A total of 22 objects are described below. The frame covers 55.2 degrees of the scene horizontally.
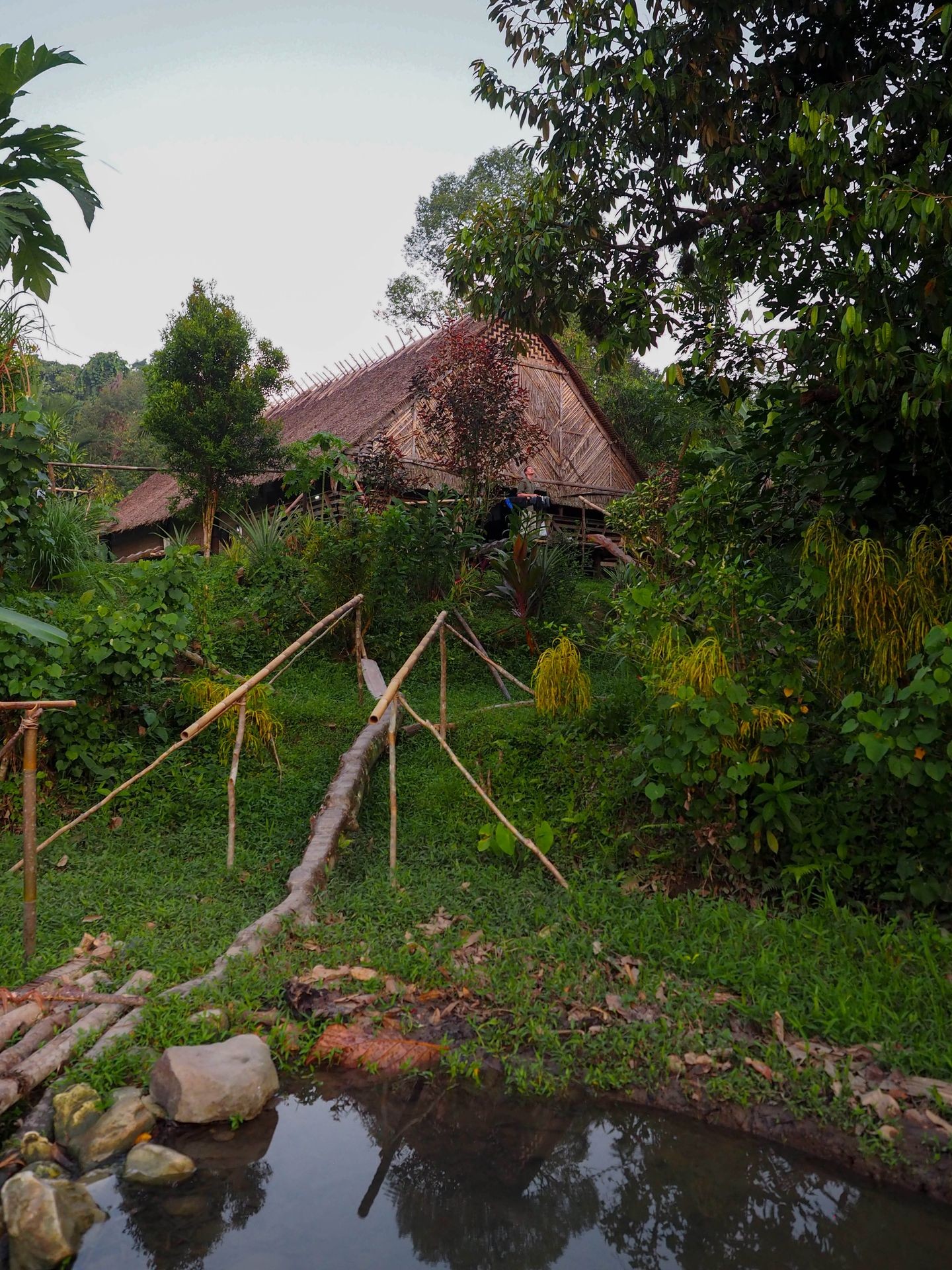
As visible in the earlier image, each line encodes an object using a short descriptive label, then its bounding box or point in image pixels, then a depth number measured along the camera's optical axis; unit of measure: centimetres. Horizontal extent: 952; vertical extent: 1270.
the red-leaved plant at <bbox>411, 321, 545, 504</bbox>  1100
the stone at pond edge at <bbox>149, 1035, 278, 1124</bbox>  305
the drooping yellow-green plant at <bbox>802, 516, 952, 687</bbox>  413
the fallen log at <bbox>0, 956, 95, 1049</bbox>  345
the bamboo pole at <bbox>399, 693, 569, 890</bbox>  462
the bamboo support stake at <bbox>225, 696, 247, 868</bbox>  495
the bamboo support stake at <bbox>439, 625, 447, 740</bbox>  625
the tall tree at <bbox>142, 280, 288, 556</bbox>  1262
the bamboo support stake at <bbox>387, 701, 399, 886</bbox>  494
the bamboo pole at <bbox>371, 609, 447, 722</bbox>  441
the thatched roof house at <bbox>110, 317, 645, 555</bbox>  1246
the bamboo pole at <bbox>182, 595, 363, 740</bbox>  446
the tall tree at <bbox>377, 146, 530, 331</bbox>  2084
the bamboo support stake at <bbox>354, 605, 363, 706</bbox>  841
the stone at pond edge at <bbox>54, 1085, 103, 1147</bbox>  297
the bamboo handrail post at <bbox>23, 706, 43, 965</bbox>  384
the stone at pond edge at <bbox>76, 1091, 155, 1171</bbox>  291
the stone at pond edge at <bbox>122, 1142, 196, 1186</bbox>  284
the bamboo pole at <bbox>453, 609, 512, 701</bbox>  764
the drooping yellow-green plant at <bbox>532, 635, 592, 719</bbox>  648
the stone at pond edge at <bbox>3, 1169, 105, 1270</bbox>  249
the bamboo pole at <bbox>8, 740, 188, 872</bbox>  457
